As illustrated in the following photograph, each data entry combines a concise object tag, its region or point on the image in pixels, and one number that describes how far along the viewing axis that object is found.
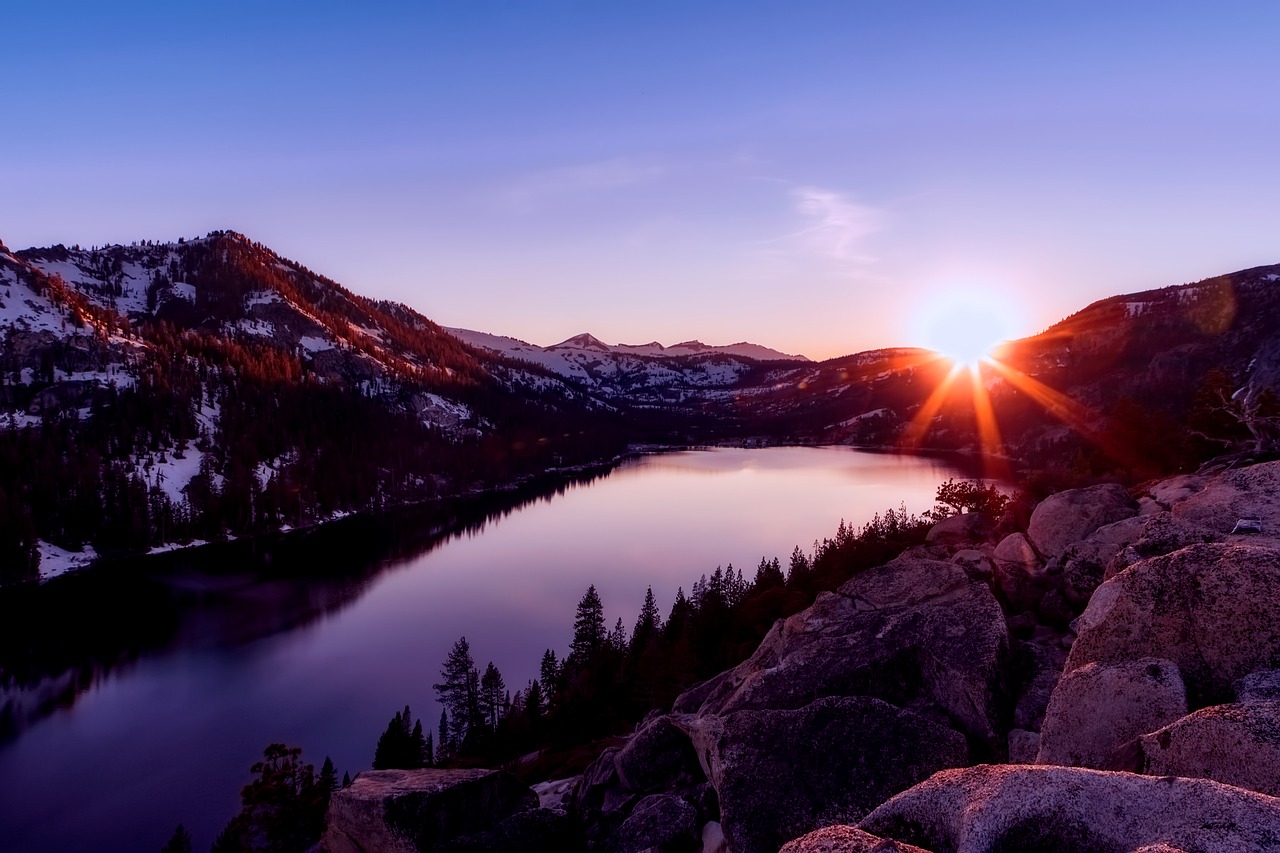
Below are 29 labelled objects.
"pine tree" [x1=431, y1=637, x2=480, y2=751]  49.12
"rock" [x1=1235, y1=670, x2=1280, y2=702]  8.22
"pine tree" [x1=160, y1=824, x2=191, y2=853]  31.23
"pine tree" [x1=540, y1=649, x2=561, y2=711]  51.41
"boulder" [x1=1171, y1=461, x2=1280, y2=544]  15.39
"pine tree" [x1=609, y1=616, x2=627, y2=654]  56.30
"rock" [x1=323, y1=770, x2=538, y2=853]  16.95
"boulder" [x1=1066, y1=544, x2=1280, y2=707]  9.45
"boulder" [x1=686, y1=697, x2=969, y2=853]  11.59
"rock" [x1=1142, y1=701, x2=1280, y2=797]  6.75
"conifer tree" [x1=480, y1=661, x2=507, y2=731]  50.53
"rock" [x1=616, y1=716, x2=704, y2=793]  16.03
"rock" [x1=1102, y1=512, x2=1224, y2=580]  13.88
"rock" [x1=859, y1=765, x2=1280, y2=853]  5.42
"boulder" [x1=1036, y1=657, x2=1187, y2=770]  8.94
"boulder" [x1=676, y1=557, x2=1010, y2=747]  13.58
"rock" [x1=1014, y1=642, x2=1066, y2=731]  12.81
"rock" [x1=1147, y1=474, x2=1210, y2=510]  21.25
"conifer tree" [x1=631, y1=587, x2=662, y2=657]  54.19
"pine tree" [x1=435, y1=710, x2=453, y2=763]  47.60
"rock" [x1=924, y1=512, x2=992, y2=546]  30.62
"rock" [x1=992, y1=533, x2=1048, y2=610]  19.00
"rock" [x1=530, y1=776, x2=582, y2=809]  19.95
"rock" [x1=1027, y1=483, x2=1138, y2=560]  21.53
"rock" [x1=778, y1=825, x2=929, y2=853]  6.28
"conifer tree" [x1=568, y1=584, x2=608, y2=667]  55.03
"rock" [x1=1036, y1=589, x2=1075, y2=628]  17.17
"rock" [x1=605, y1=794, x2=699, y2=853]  13.28
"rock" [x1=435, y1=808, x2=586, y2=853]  14.62
